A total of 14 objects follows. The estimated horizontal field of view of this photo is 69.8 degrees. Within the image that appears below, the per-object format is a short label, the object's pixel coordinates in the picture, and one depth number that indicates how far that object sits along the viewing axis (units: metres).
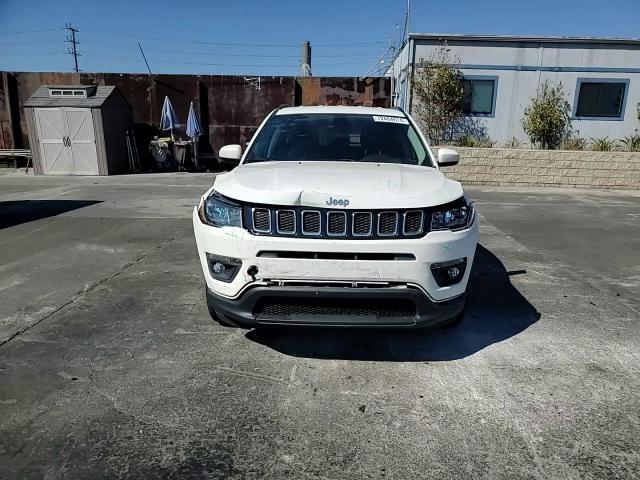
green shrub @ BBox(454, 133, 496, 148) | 13.58
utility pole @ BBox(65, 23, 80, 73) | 56.78
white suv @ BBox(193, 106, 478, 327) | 2.64
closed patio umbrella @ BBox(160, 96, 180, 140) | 16.02
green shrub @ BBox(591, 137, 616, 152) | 13.45
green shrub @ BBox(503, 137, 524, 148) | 14.14
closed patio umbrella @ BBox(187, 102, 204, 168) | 15.92
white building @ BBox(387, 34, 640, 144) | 13.87
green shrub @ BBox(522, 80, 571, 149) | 13.98
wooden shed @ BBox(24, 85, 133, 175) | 14.65
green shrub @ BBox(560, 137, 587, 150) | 13.66
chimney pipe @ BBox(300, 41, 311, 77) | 22.95
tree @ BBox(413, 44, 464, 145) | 13.78
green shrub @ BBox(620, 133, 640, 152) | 13.69
